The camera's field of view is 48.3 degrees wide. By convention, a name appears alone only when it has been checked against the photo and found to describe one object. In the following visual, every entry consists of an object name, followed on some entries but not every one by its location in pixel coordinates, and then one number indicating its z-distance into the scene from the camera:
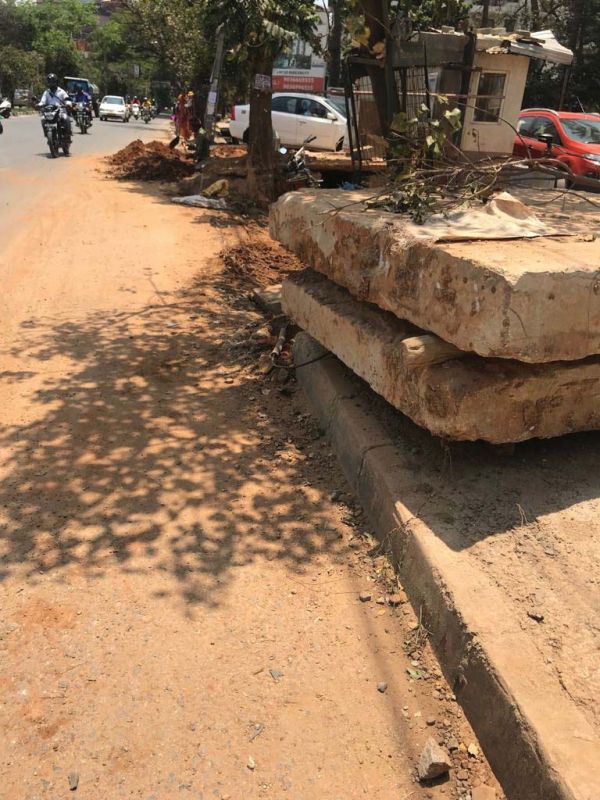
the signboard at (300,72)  24.97
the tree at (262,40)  9.79
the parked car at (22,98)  42.86
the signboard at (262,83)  11.16
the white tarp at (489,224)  2.96
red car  11.30
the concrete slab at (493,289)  2.43
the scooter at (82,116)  24.10
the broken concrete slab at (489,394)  2.75
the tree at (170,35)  26.05
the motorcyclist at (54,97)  14.48
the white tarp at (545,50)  9.61
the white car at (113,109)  39.88
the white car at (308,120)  16.88
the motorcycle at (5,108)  23.62
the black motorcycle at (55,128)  14.95
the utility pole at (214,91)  14.93
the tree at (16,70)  41.84
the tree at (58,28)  53.84
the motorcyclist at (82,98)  29.92
